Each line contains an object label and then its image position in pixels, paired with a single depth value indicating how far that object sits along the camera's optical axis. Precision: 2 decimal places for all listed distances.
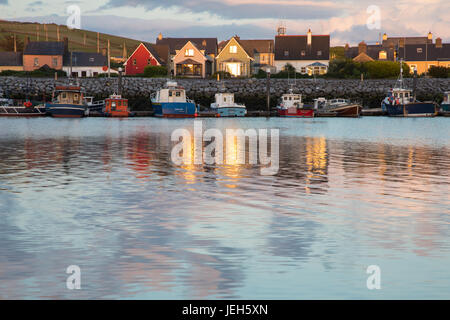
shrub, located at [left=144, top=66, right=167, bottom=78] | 105.94
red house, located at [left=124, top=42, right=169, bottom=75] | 117.81
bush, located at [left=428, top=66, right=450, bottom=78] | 111.44
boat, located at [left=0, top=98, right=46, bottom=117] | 79.25
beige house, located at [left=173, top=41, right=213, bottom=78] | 112.25
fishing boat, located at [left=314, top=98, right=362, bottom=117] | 84.38
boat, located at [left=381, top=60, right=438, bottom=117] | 85.44
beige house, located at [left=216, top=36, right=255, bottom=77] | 116.56
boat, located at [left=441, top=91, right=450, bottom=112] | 91.56
